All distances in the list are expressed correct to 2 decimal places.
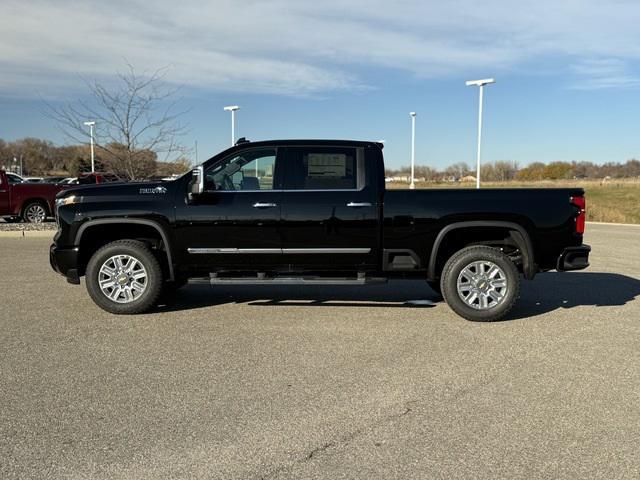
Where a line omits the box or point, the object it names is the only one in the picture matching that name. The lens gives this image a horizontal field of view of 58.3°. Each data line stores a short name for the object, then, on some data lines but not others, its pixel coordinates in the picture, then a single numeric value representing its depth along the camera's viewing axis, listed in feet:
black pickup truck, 21.15
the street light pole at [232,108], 89.17
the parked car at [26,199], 55.62
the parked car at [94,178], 67.00
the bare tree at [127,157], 57.84
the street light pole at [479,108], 91.91
